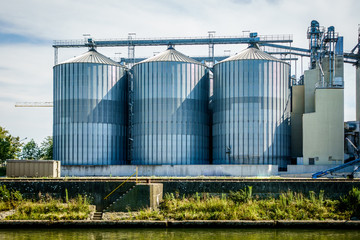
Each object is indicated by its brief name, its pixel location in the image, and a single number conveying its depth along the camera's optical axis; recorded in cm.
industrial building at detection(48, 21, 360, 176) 6762
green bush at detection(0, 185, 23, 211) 3612
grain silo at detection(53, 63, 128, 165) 7169
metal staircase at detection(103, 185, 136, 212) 3525
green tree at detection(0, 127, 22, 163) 8675
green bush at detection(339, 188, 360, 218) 3406
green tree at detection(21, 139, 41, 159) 11016
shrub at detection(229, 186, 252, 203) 3578
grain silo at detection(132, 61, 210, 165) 7012
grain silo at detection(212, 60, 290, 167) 6819
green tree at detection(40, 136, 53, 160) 10604
